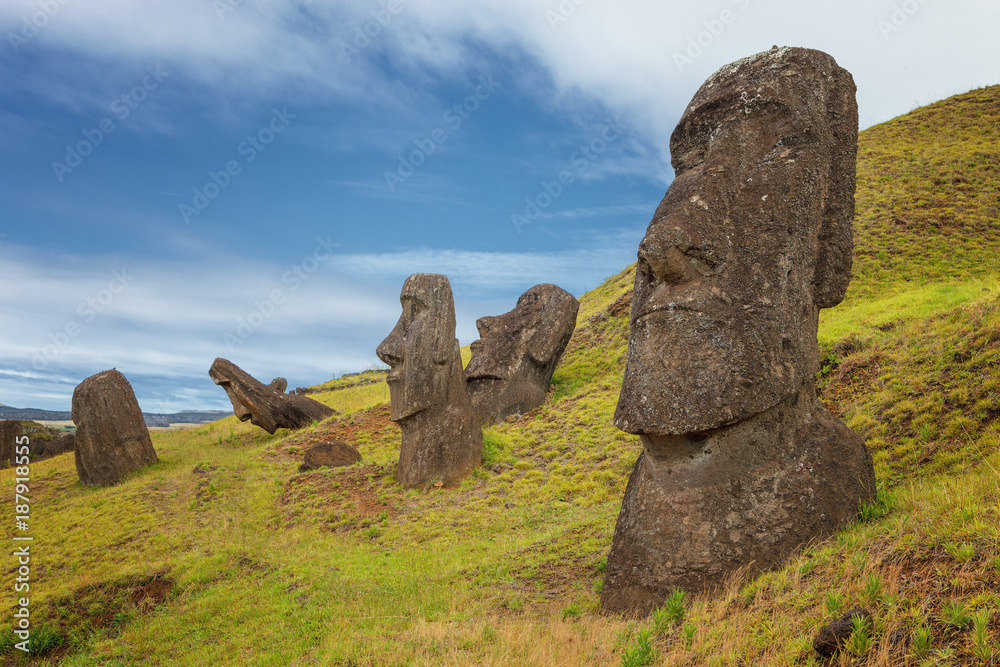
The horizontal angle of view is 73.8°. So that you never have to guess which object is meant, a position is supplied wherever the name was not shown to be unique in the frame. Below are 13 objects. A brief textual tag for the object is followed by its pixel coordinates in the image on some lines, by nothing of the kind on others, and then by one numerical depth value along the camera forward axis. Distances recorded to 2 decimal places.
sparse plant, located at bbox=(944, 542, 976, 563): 4.75
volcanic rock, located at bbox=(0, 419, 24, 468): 24.47
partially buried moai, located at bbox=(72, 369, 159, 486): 17.48
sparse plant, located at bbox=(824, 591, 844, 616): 4.79
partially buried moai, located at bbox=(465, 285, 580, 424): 19.66
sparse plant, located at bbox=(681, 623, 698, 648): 5.20
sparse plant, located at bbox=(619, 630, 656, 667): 5.00
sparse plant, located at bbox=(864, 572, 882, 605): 4.72
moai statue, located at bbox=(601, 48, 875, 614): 6.59
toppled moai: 21.75
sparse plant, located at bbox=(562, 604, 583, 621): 6.87
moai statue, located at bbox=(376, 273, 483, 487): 14.30
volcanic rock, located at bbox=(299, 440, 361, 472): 16.78
